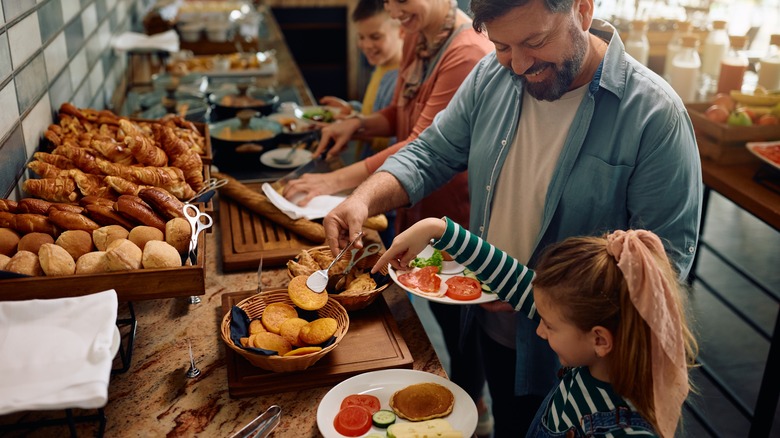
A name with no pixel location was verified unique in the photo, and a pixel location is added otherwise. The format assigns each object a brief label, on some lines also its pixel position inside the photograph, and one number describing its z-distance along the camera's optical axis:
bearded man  1.46
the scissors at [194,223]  1.43
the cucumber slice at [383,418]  1.25
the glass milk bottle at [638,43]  3.51
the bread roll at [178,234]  1.45
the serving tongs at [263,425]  1.24
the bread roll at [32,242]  1.38
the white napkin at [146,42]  3.57
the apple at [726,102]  2.98
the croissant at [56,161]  1.77
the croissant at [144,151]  1.86
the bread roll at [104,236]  1.42
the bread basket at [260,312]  1.34
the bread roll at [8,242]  1.39
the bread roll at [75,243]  1.40
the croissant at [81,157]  1.76
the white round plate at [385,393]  1.25
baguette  1.99
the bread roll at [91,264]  1.34
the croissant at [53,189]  1.62
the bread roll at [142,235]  1.43
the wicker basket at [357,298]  1.56
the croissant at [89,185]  1.66
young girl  1.15
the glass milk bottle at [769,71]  3.31
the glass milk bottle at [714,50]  3.64
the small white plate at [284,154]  2.57
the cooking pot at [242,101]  3.04
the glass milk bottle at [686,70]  3.39
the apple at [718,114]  2.89
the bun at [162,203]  1.54
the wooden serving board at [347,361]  1.37
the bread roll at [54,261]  1.32
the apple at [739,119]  2.82
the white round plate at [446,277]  1.56
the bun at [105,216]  1.50
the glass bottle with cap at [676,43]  3.53
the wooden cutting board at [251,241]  1.87
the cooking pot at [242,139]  2.55
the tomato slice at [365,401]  1.29
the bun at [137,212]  1.50
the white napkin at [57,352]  1.04
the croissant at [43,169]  1.69
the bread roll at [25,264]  1.31
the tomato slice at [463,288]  1.59
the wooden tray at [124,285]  1.28
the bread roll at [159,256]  1.35
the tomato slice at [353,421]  1.22
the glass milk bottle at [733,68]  3.26
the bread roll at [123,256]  1.33
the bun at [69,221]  1.46
